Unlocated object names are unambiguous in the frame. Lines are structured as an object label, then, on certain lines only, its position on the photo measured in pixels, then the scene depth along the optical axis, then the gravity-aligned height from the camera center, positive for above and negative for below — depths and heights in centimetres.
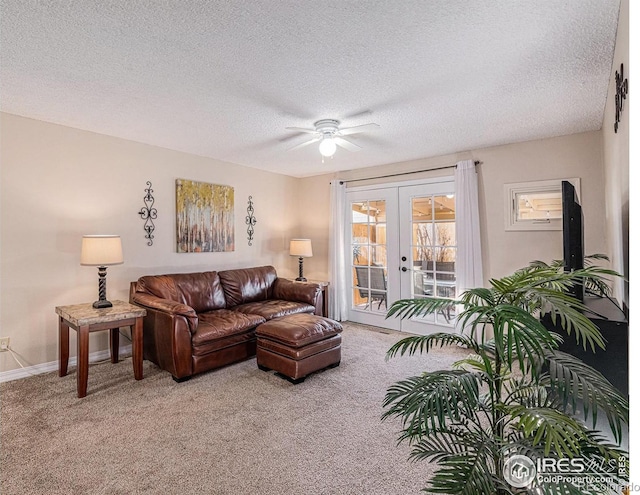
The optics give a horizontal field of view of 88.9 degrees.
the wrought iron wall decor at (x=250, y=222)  512 +53
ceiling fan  310 +121
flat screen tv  165 +7
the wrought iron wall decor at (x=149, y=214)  395 +53
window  363 +53
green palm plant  87 -45
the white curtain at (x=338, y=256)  536 -4
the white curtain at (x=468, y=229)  403 +29
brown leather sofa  308 -65
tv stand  134 -44
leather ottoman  302 -88
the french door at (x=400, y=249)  446 +5
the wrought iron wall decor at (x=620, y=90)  169 +88
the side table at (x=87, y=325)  269 -59
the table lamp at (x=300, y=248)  523 +10
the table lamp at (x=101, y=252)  302 +5
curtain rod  410 +115
